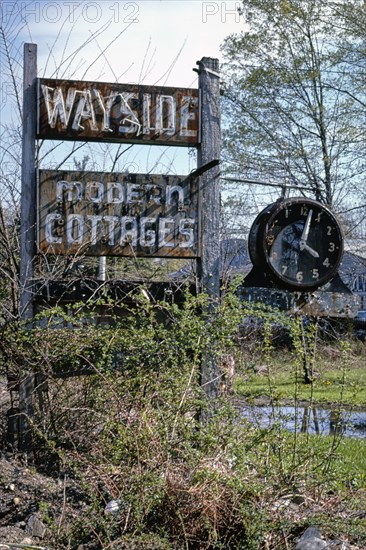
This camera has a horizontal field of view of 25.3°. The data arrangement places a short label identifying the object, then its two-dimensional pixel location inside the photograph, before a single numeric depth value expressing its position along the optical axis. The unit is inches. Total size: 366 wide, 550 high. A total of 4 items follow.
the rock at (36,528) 211.0
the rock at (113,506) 204.1
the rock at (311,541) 194.9
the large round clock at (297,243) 318.3
